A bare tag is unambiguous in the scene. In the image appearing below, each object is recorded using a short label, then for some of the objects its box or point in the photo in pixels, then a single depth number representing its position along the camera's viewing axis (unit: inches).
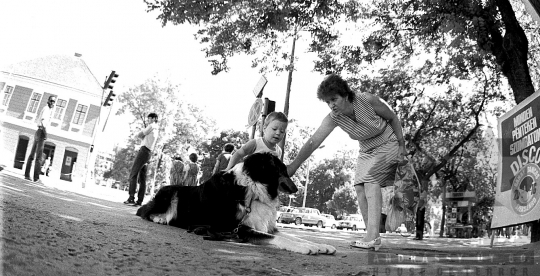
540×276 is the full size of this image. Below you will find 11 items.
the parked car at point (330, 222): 1649.0
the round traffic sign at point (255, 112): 391.0
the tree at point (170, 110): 1443.2
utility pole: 729.0
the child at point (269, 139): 206.8
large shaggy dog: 166.1
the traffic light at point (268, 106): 384.9
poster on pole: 230.1
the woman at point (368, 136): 178.7
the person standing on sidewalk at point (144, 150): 369.4
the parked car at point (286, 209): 1615.2
